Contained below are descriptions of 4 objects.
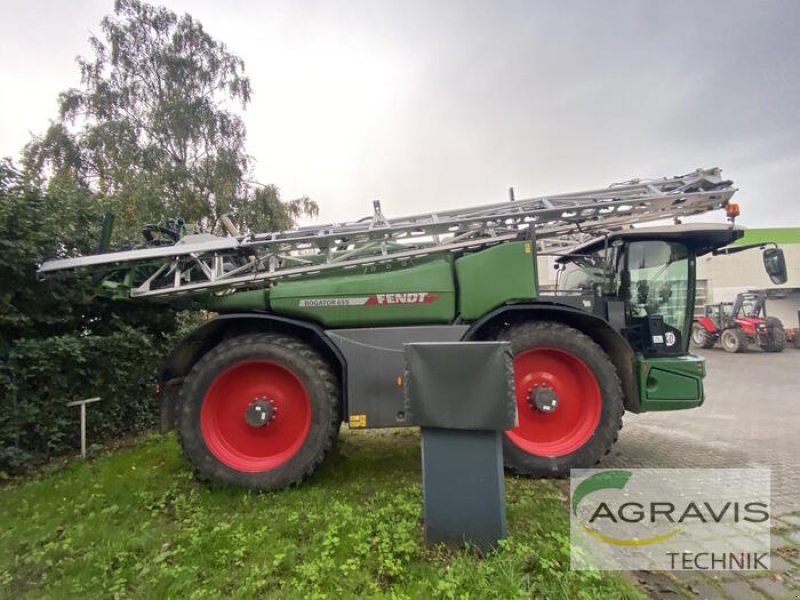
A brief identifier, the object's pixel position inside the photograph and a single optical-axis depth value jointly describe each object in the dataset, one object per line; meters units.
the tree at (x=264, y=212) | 13.85
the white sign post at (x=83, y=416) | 4.46
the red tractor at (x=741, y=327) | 15.69
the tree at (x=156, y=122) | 13.09
